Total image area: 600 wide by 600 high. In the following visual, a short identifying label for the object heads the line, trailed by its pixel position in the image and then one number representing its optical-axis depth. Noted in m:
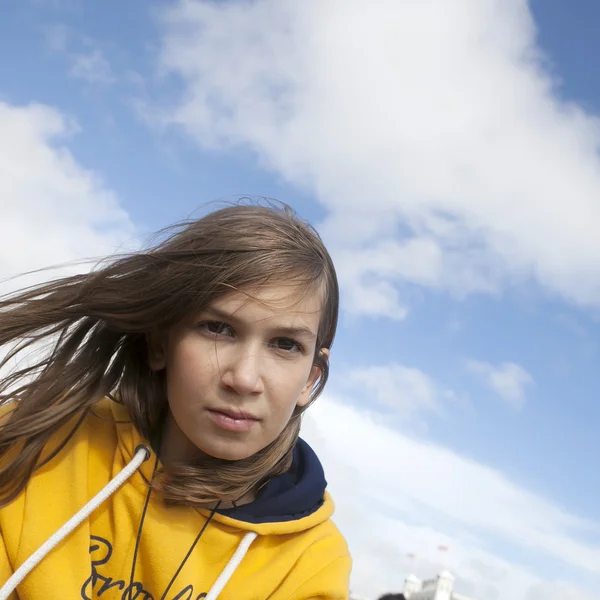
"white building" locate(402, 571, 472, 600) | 47.66
